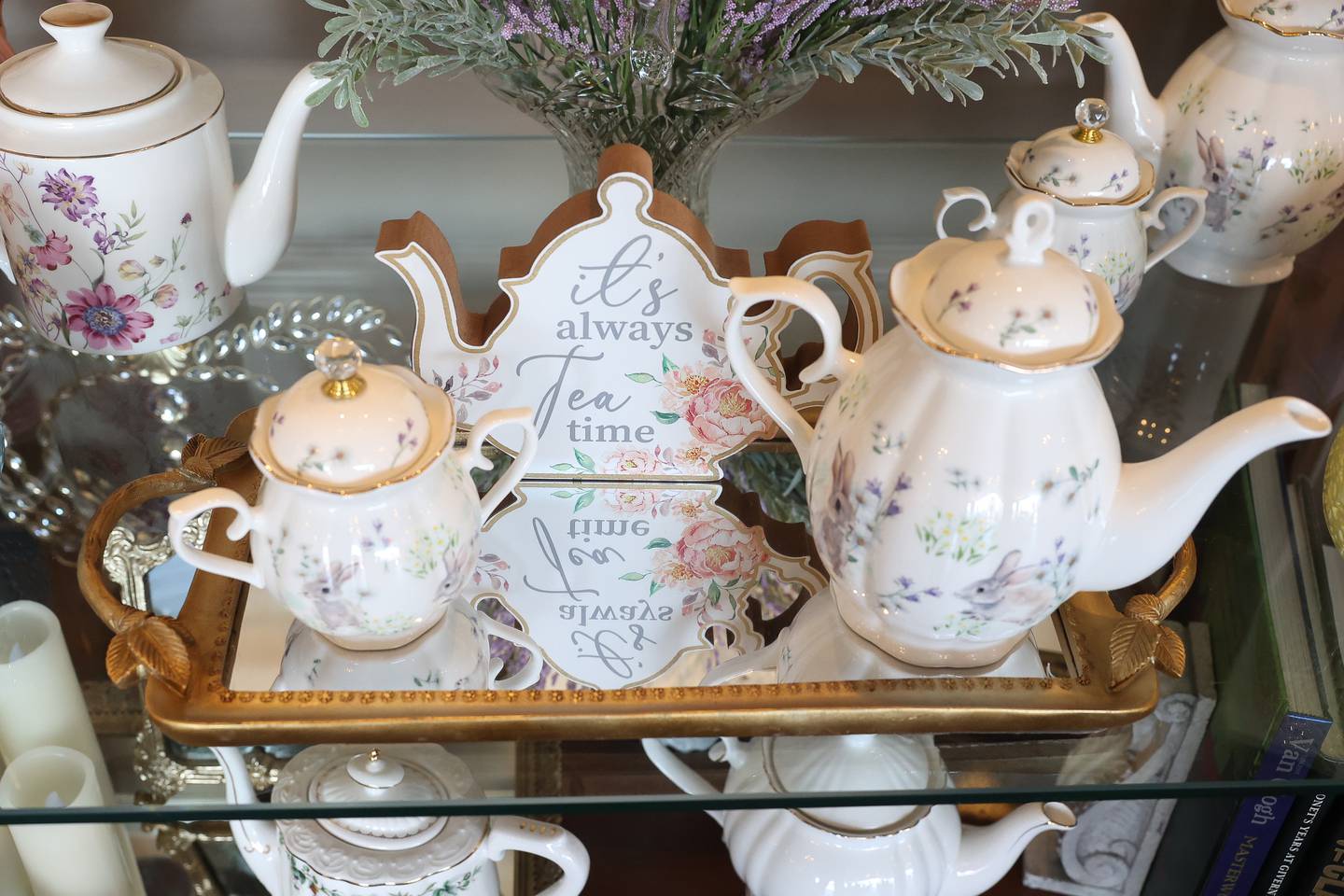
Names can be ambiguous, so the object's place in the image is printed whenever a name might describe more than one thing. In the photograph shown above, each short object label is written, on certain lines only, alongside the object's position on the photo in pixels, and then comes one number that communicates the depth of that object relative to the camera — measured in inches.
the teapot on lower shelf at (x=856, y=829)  21.5
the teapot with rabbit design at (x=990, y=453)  17.1
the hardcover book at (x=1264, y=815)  21.7
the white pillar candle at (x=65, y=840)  21.4
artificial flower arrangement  21.3
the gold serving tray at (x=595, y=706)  20.5
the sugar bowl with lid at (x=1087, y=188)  23.8
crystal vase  23.0
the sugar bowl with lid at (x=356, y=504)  18.3
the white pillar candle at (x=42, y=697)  22.3
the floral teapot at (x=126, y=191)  23.2
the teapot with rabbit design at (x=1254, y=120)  25.6
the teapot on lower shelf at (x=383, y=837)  21.6
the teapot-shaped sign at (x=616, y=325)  22.1
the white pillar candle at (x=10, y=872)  26.7
